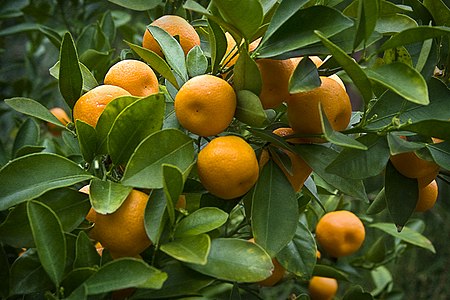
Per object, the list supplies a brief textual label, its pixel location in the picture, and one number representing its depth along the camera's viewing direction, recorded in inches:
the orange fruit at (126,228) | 37.3
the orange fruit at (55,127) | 56.6
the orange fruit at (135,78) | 39.5
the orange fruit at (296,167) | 39.4
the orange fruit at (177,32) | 42.2
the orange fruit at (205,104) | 37.5
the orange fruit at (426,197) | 42.5
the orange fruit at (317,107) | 38.0
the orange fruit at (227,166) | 37.5
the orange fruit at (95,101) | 38.8
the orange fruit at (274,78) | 38.3
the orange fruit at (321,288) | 51.2
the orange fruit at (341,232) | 48.1
